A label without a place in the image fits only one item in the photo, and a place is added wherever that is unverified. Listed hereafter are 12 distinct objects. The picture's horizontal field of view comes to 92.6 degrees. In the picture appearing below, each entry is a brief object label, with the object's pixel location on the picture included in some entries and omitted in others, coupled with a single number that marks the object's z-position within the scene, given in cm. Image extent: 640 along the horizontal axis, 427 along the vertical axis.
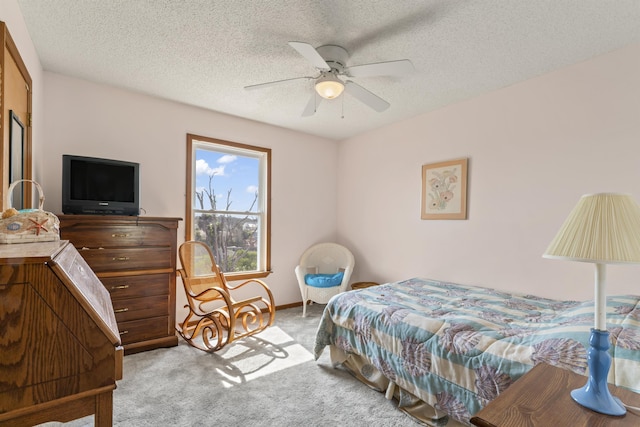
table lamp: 87
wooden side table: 87
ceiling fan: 203
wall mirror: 178
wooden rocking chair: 288
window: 373
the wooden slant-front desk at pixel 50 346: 83
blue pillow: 389
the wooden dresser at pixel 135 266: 260
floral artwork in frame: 334
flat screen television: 266
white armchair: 389
